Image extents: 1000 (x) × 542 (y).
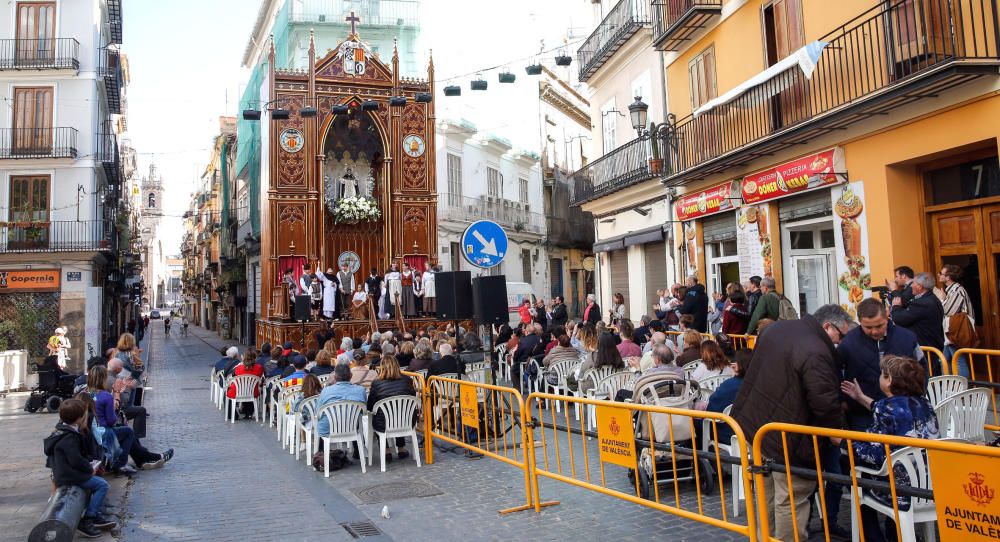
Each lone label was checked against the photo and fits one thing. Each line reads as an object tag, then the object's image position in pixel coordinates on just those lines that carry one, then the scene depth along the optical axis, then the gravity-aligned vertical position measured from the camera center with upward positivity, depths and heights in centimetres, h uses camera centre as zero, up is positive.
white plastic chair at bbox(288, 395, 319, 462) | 859 -120
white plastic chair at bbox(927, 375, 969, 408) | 602 -78
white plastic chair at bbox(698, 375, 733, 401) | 730 -83
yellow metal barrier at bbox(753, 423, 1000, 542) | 297 -90
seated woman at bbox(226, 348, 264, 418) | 1266 -82
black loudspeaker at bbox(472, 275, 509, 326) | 789 +16
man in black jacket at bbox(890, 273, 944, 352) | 758 -19
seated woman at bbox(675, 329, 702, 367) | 872 -54
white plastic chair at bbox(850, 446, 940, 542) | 379 -105
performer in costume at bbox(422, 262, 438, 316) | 2258 +78
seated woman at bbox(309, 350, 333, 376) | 1073 -70
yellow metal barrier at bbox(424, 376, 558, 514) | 637 -119
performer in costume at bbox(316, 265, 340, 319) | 2141 +71
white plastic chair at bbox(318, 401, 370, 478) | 807 -122
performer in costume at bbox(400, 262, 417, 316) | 2272 +59
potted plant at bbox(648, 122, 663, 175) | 1647 +352
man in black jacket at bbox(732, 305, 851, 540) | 412 -57
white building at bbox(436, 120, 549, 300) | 3116 +574
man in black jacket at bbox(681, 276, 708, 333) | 1229 +4
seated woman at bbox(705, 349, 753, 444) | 602 -73
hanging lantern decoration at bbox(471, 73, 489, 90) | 1718 +568
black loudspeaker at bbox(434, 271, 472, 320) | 841 +24
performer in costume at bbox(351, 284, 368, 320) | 2178 +41
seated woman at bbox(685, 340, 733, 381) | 720 -56
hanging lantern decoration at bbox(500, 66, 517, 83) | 1704 +579
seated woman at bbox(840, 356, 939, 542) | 425 -68
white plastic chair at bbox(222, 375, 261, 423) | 1230 -119
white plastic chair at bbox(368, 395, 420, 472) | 823 -119
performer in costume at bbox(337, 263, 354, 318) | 2222 +98
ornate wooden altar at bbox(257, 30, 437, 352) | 2277 +522
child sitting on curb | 611 -117
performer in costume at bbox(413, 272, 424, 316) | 2286 +81
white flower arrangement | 2405 +373
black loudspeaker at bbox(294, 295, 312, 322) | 1972 +36
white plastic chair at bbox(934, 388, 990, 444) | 507 -89
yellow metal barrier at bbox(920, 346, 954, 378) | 707 -66
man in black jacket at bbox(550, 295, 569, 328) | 1733 -6
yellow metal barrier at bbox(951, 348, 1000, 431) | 918 -94
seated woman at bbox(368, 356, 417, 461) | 838 -81
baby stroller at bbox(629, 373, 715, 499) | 583 -104
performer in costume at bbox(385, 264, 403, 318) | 2218 +88
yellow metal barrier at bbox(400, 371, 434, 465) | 843 -126
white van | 2606 +63
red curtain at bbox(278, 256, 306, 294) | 2258 +184
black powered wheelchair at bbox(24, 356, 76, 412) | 1494 -117
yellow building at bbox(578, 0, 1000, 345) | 915 +256
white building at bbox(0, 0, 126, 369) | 2314 +556
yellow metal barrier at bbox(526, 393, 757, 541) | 458 -120
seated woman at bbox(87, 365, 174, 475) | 826 -115
